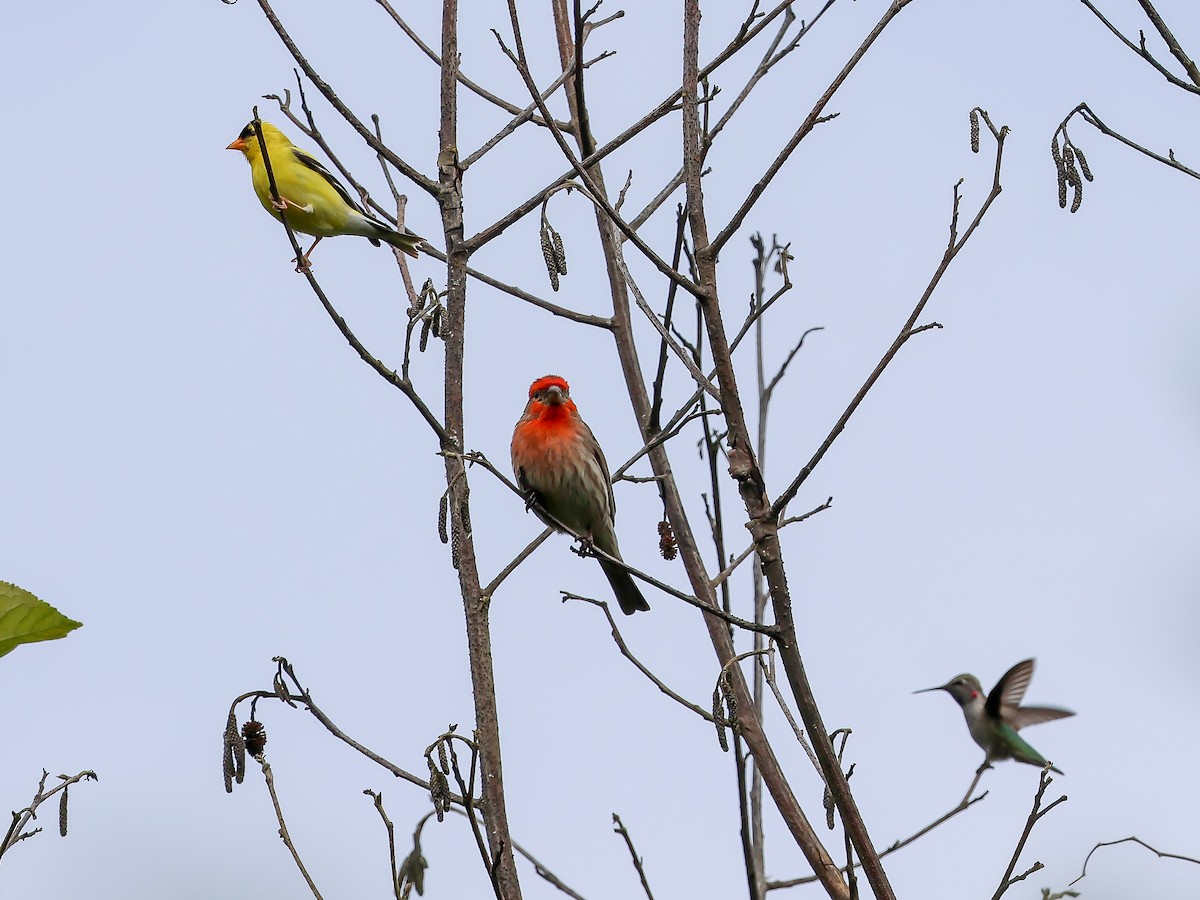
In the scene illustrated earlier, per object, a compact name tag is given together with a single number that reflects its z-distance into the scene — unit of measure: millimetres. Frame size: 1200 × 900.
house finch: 15094
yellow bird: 16406
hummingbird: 12555
